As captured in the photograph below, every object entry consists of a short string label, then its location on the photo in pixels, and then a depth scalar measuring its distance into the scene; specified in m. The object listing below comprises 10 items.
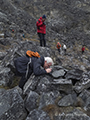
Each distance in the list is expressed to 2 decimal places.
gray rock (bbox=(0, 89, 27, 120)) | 3.00
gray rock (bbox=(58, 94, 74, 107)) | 3.39
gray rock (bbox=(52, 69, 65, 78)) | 4.46
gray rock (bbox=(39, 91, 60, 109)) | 3.44
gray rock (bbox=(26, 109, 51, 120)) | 2.94
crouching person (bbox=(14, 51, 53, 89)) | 4.20
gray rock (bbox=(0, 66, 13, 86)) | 4.53
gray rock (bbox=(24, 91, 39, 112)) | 3.41
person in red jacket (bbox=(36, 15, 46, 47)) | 8.60
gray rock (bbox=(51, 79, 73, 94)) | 3.96
